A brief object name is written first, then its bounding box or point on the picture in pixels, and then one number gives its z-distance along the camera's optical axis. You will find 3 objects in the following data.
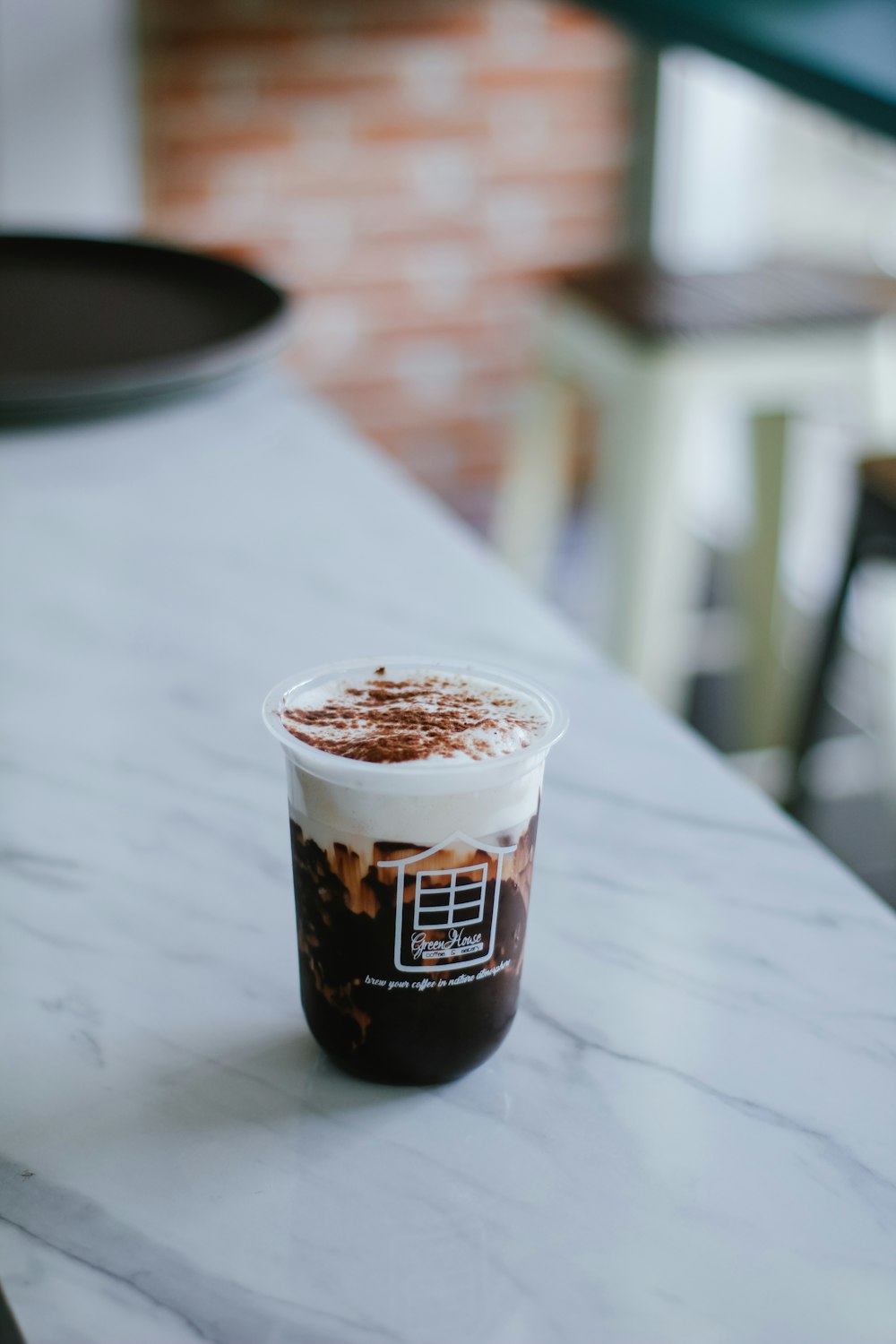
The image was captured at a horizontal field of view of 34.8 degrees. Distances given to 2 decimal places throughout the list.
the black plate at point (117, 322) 1.13
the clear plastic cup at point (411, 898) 0.52
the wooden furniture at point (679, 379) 1.95
